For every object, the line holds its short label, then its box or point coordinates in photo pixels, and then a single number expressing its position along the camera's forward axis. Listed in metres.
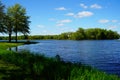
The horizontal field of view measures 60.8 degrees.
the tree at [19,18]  35.08
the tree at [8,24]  32.52
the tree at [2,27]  30.74
